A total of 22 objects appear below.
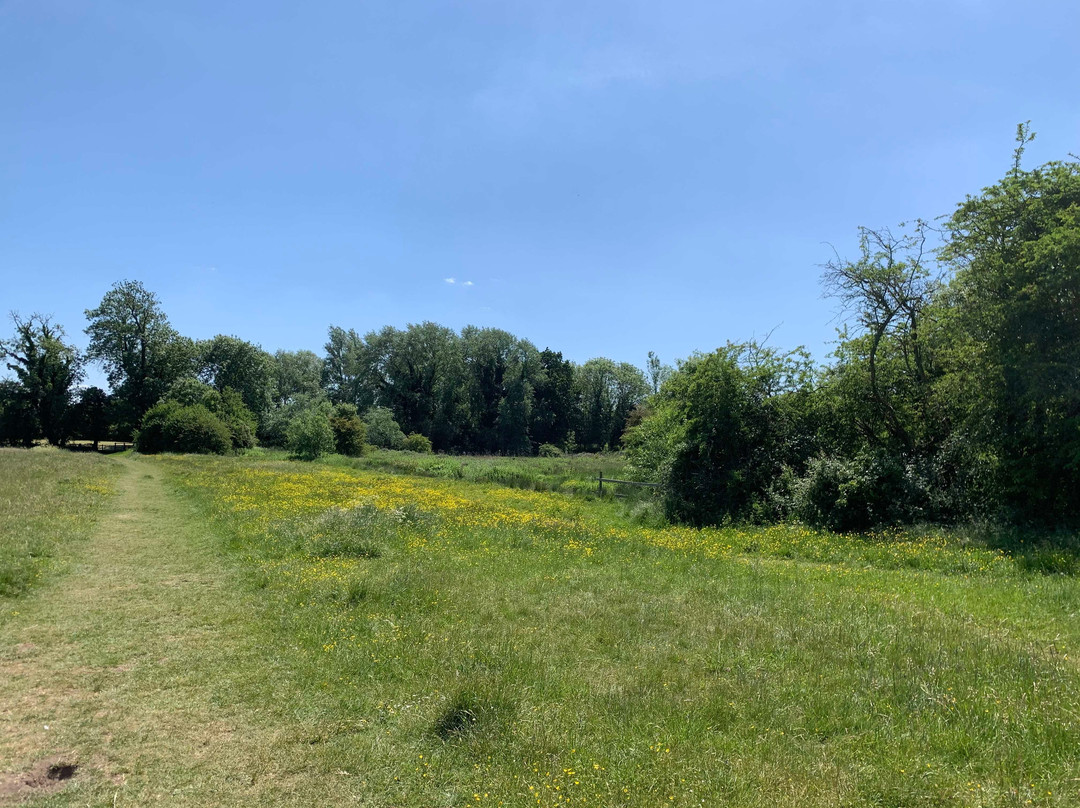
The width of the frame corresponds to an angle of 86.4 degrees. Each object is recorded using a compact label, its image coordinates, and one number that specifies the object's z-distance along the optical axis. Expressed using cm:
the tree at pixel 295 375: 9294
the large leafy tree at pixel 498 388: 8606
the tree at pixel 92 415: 6844
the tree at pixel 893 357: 1745
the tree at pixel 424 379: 8619
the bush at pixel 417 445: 7206
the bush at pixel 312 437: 5328
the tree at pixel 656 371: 9206
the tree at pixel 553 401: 9031
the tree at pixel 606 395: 9375
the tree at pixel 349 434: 5969
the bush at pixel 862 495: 1563
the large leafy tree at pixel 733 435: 1941
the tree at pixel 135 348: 6800
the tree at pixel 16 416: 6419
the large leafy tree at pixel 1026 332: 1283
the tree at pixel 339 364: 9294
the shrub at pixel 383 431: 7124
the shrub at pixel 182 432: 5591
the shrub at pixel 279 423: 7169
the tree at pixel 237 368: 7625
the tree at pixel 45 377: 6475
